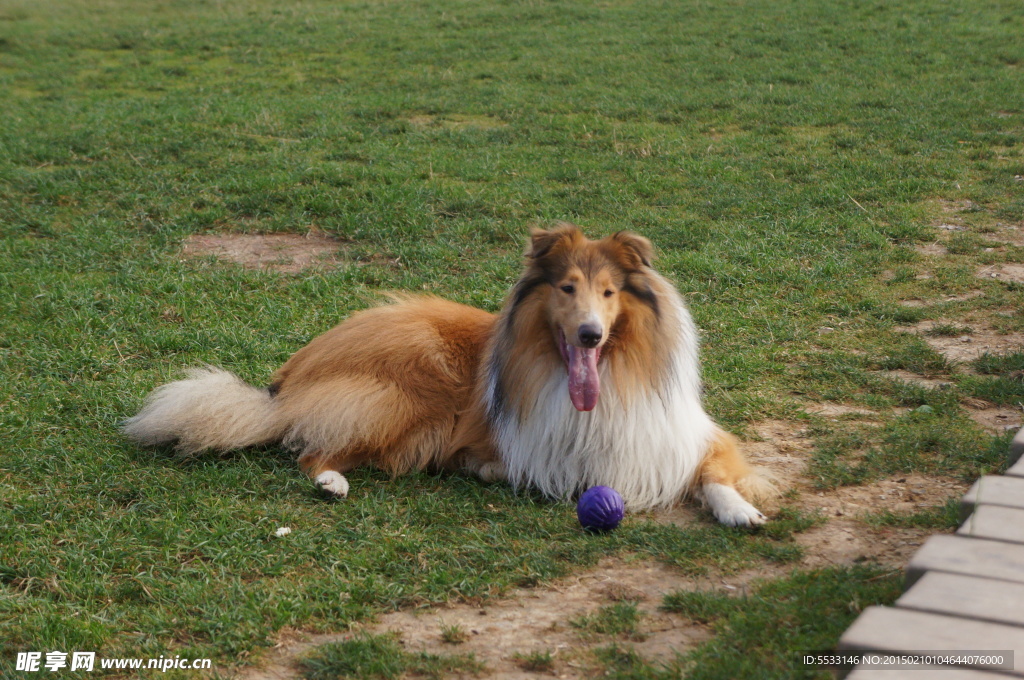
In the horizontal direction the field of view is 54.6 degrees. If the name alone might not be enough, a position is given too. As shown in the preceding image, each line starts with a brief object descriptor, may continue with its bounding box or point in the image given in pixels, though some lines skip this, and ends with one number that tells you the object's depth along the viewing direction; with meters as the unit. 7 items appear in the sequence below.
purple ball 3.97
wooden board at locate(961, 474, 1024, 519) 3.07
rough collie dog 4.21
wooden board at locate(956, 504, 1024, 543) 2.87
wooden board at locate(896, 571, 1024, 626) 2.47
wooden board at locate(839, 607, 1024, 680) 2.33
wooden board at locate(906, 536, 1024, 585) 2.67
